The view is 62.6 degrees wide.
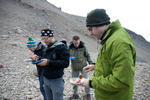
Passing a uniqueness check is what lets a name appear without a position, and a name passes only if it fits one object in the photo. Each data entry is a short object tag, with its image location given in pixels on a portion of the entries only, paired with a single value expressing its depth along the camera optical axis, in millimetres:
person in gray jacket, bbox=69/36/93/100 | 4218
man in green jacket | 1397
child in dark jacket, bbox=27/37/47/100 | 3250
